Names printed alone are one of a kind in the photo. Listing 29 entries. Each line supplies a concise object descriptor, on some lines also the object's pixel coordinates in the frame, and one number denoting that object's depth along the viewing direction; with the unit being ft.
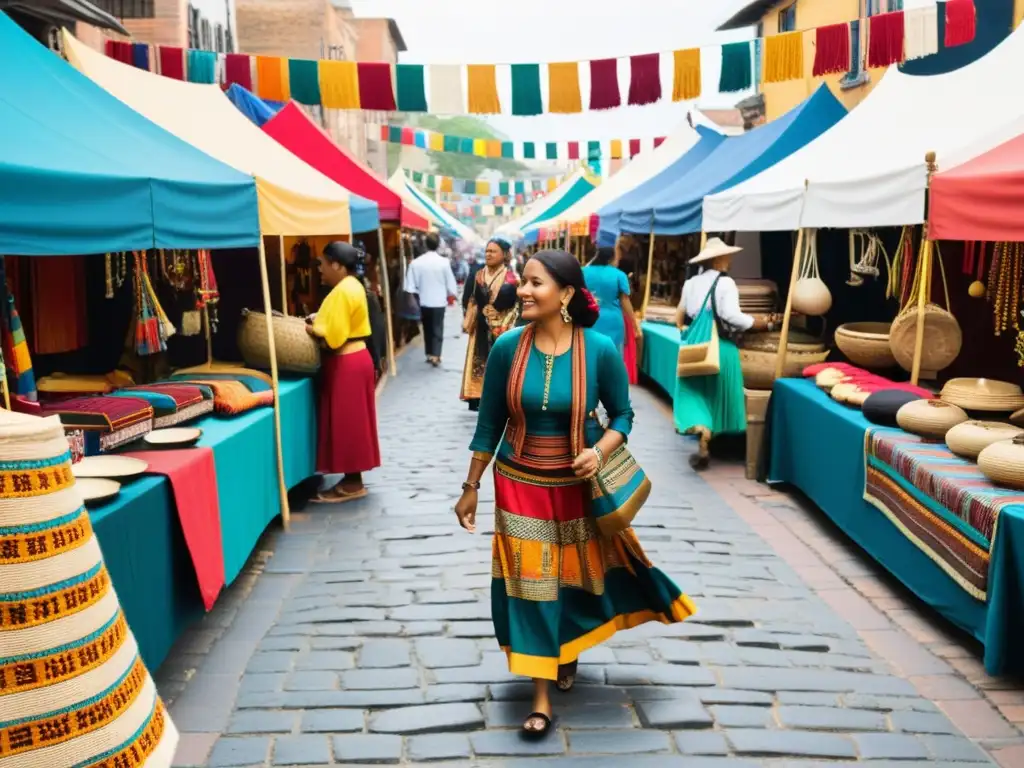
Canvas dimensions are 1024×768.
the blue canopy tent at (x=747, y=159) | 35.32
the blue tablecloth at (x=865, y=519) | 13.04
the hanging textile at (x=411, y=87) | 40.09
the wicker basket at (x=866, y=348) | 23.06
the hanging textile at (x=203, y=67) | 38.24
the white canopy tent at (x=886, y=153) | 20.10
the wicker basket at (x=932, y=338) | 21.25
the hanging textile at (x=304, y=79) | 39.96
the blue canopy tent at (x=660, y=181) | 46.62
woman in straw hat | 25.88
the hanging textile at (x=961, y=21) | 32.45
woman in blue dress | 32.86
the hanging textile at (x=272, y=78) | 39.74
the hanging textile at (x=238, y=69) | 39.06
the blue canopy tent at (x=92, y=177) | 12.27
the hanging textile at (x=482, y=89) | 40.32
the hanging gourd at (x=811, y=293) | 26.53
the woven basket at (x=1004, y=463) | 13.94
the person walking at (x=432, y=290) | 47.60
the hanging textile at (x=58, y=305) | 21.09
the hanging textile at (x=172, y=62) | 37.96
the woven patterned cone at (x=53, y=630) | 6.40
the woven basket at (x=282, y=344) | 22.25
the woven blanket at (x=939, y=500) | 13.64
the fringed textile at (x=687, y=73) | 38.88
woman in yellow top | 22.12
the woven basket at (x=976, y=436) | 15.71
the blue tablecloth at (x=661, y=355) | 35.09
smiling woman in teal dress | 11.83
